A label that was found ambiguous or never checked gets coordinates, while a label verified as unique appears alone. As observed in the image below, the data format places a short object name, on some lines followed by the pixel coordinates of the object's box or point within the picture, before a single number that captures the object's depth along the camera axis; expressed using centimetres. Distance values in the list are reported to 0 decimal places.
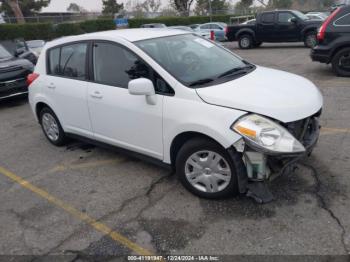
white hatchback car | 312
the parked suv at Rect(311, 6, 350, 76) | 816
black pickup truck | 1498
